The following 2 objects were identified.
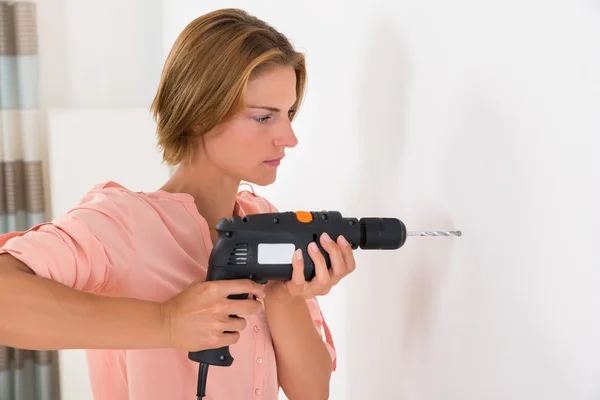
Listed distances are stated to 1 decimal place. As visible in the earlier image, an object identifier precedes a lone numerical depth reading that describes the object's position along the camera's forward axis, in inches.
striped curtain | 106.9
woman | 34.4
